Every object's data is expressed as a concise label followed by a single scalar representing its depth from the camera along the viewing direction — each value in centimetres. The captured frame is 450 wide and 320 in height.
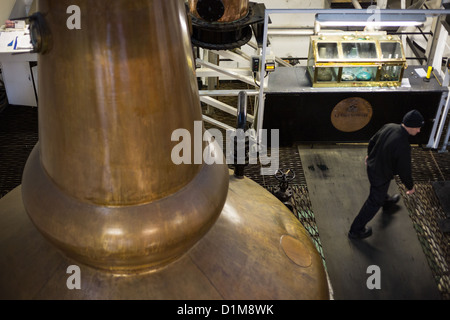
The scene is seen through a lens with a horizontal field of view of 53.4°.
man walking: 525
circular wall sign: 805
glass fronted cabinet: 790
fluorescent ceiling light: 701
